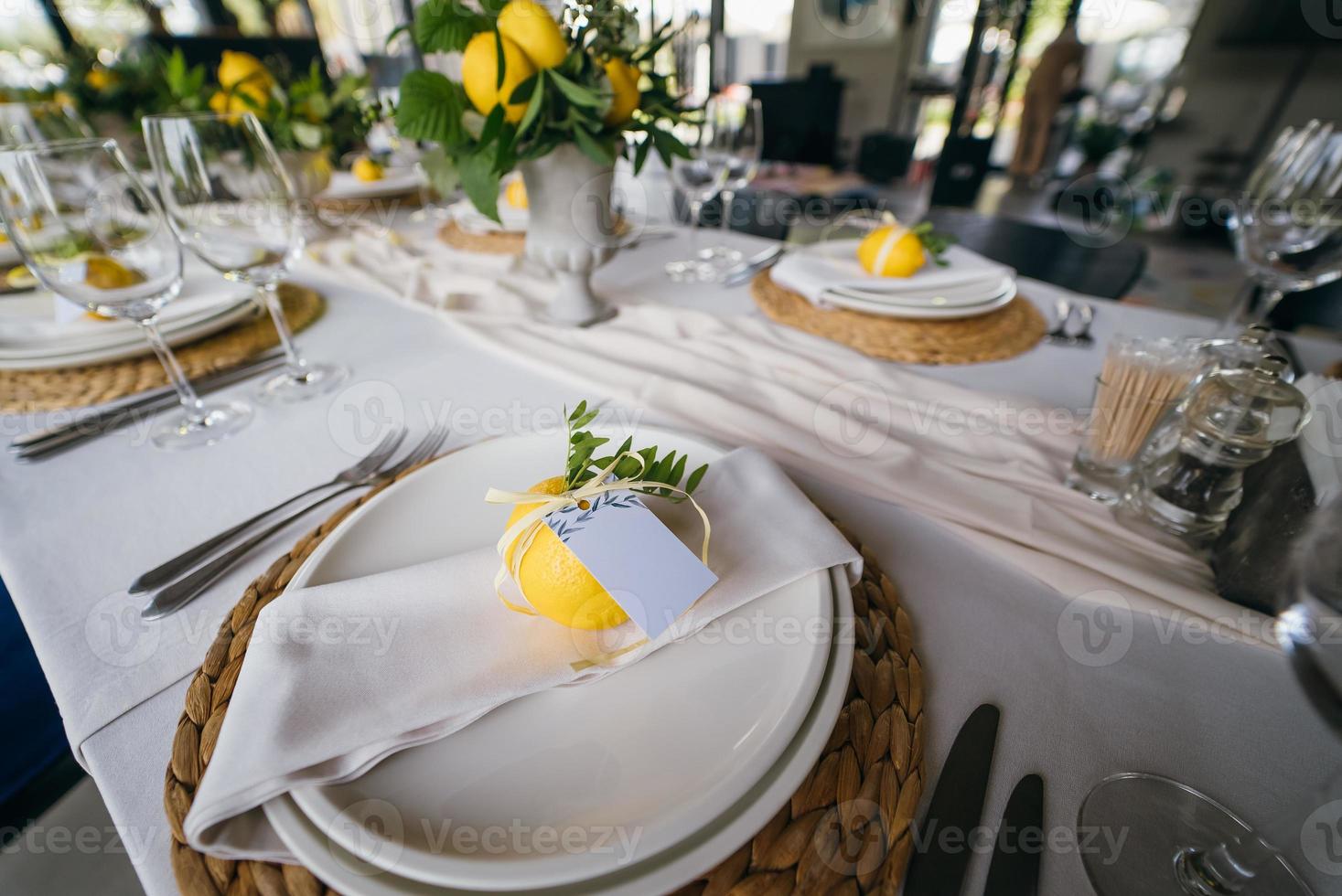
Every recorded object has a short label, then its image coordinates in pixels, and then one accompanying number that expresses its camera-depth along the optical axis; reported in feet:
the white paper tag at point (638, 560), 0.89
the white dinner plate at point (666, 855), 0.65
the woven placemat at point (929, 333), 2.06
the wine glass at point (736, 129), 2.75
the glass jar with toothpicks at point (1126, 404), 1.28
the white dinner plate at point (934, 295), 2.19
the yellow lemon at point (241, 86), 3.08
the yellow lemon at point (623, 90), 1.90
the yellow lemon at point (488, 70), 1.71
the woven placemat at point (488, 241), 3.19
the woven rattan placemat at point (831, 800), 0.71
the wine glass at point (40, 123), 3.75
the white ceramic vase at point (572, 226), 2.13
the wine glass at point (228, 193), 1.68
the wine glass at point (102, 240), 1.56
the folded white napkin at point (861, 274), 2.29
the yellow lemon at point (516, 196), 3.30
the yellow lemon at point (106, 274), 1.63
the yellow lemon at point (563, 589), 0.92
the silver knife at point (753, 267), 2.81
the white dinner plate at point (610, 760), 0.66
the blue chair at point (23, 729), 1.87
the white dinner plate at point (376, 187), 3.85
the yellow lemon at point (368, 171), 4.19
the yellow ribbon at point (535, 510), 0.96
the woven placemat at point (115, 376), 1.84
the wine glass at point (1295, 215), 1.80
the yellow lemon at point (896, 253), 2.36
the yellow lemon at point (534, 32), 1.72
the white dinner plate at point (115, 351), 1.89
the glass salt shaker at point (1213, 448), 1.10
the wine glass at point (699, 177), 2.74
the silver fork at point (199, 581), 1.16
